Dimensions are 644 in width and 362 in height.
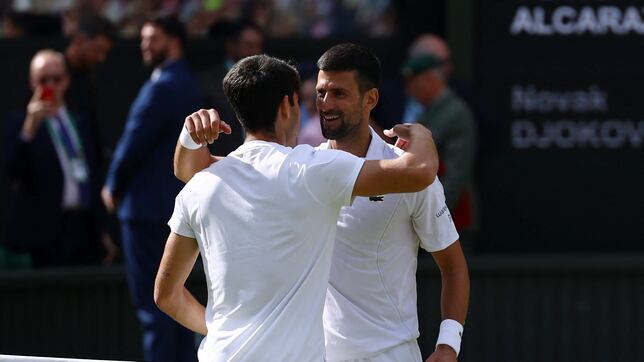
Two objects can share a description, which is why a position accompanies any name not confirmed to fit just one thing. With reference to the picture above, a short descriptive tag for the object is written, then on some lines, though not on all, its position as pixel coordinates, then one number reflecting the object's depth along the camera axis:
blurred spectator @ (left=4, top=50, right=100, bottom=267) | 15.76
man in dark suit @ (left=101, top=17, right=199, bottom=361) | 14.52
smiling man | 8.58
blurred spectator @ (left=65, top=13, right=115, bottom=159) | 16.52
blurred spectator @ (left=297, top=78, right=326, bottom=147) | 15.96
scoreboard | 16.75
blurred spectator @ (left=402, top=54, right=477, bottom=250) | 15.98
